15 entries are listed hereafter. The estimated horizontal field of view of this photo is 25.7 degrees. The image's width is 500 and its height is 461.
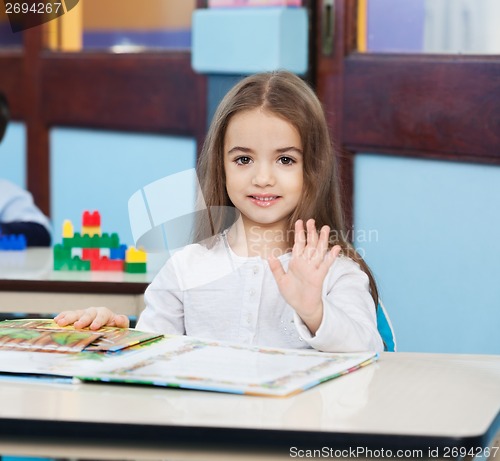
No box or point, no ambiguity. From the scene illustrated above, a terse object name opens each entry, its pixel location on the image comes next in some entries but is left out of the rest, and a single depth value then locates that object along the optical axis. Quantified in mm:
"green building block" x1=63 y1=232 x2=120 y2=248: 2635
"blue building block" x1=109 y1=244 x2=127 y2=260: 2641
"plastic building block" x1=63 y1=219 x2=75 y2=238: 2652
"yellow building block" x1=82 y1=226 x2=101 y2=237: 2721
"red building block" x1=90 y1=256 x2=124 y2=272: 2615
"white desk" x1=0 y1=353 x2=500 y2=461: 1114
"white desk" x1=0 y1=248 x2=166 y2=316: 2383
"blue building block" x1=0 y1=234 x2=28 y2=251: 2936
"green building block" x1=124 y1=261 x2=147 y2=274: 2570
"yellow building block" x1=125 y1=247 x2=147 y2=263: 2568
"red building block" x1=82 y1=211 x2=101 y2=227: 2719
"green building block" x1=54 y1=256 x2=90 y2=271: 2604
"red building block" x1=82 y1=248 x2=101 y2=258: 2629
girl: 1885
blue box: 3473
